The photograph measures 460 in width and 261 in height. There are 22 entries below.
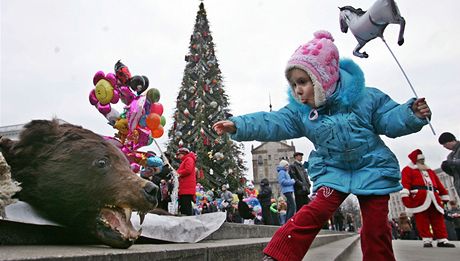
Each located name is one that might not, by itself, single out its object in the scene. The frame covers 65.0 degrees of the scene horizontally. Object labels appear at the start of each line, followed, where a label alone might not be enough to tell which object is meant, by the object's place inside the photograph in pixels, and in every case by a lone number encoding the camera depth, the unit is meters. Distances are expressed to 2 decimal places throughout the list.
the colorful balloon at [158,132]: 7.52
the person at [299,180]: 7.31
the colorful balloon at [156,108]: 7.43
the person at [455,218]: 11.41
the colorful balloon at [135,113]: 6.78
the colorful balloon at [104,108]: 7.03
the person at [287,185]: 7.30
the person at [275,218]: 10.12
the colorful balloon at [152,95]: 7.36
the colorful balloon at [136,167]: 6.74
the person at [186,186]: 6.22
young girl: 2.02
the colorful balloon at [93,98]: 7.00
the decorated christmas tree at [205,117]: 16.91
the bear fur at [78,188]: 1.73
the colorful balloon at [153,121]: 7.24
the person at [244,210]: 8.12
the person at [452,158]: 5.04
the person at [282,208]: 13.23
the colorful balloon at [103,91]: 6.80
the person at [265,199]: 8.30
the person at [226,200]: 11.71
